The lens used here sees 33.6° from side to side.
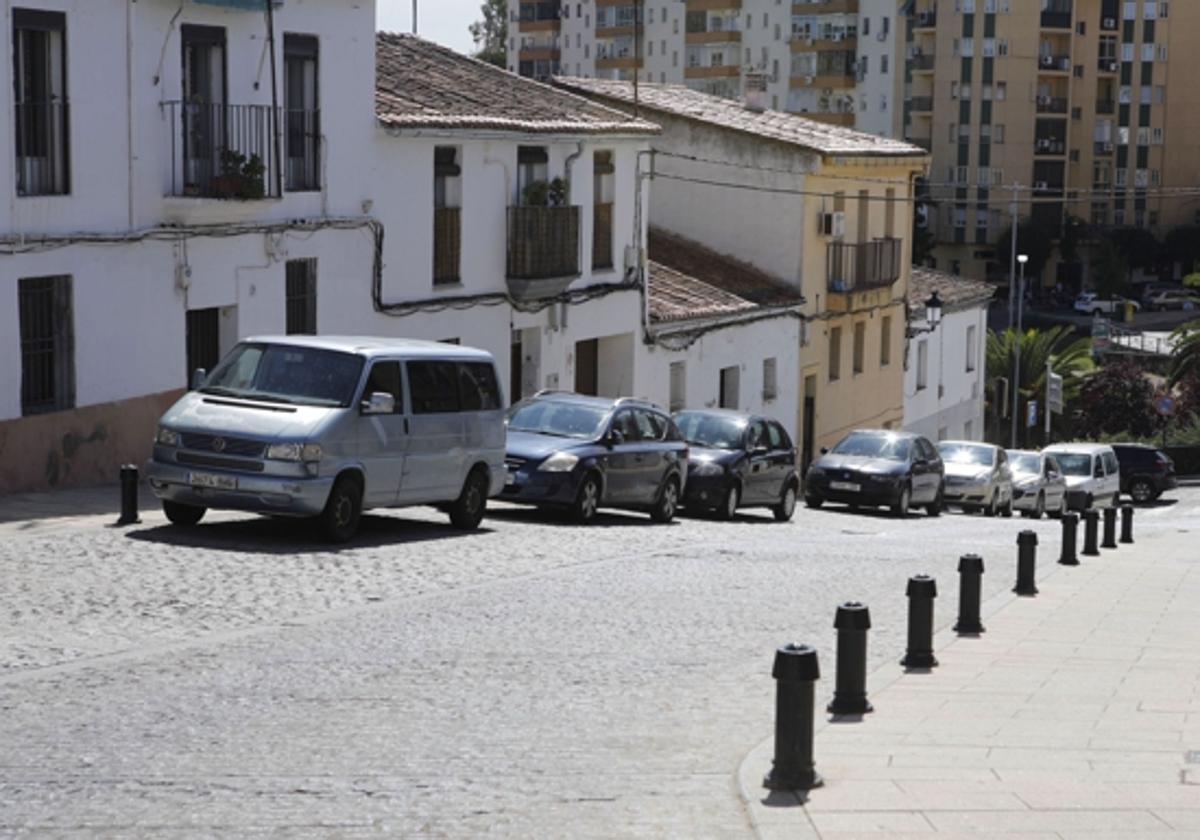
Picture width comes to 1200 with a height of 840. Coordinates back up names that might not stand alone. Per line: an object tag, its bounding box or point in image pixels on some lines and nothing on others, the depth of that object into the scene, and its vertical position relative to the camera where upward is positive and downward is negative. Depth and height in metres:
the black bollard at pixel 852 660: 10.22 -2.74
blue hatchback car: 22.16 -3.64
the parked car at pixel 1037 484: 39.94 -6.88
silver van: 16.95 -2.63
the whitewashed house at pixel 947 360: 52.00 -5.94
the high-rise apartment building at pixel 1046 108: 102.94 +1.98
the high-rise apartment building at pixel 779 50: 107.81 +5.12
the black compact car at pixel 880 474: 31.75 -5.33
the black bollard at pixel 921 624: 12.15 -2.95
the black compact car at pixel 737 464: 26.67 -4.41
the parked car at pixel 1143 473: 55.34 -9.01
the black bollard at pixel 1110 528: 25.65 -4.88
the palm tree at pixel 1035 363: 68.50 -7.58
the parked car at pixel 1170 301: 106.00 -8.13
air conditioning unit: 42.62 -1.75
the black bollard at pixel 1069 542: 21.27 -4.28
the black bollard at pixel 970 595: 13.80 -3.18
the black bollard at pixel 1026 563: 16.98 -3.62
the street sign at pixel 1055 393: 63.94 -7.90
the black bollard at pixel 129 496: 17.92 -3.31
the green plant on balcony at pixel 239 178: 23.88 -0.55
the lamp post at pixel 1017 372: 64.21 -7.53
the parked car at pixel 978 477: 36.47 -6.11
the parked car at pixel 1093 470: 45.72 -7.51
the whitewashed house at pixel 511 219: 28.97 -1.30
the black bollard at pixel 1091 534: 23.41 -4.52
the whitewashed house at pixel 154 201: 21.47 -0.83
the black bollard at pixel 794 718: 8.72 -2.53
